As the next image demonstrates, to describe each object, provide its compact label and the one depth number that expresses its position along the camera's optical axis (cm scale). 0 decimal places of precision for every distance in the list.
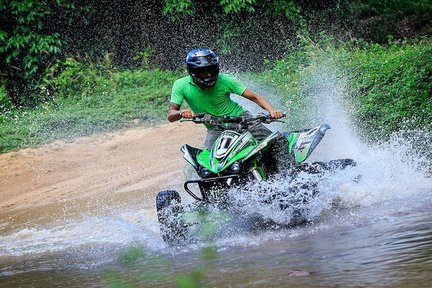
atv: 1622
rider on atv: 1766
